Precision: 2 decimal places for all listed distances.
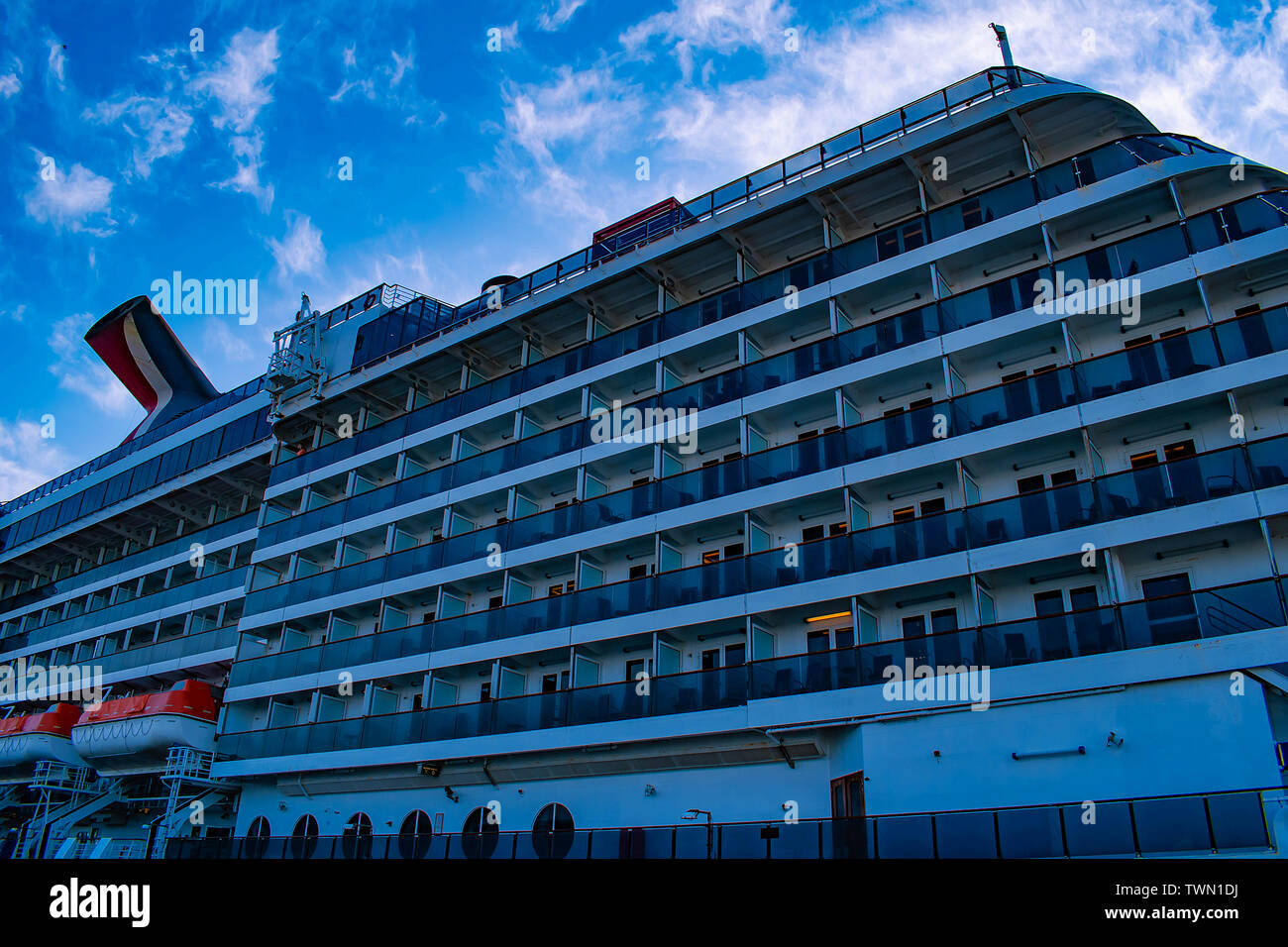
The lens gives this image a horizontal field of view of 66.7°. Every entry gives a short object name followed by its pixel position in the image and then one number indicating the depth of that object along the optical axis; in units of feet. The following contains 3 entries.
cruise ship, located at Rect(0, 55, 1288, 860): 61.77
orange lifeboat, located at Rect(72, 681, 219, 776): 116.06
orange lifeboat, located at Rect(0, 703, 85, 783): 132.46
